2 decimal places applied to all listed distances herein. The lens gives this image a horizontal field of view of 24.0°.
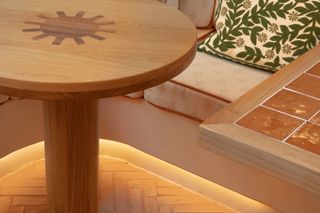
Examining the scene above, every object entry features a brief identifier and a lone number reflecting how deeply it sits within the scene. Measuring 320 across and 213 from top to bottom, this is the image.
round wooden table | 1.79
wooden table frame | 1.35
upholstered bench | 2.39
